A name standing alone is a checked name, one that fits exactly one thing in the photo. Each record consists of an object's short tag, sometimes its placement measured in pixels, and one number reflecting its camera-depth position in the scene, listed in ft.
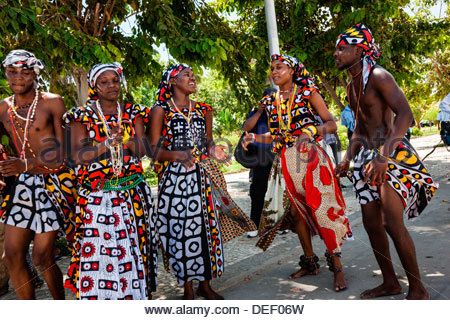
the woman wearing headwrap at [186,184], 13.37
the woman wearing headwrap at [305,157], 14.23
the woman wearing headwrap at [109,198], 11.45
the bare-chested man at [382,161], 11.71
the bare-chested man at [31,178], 11.73
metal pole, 23.88
